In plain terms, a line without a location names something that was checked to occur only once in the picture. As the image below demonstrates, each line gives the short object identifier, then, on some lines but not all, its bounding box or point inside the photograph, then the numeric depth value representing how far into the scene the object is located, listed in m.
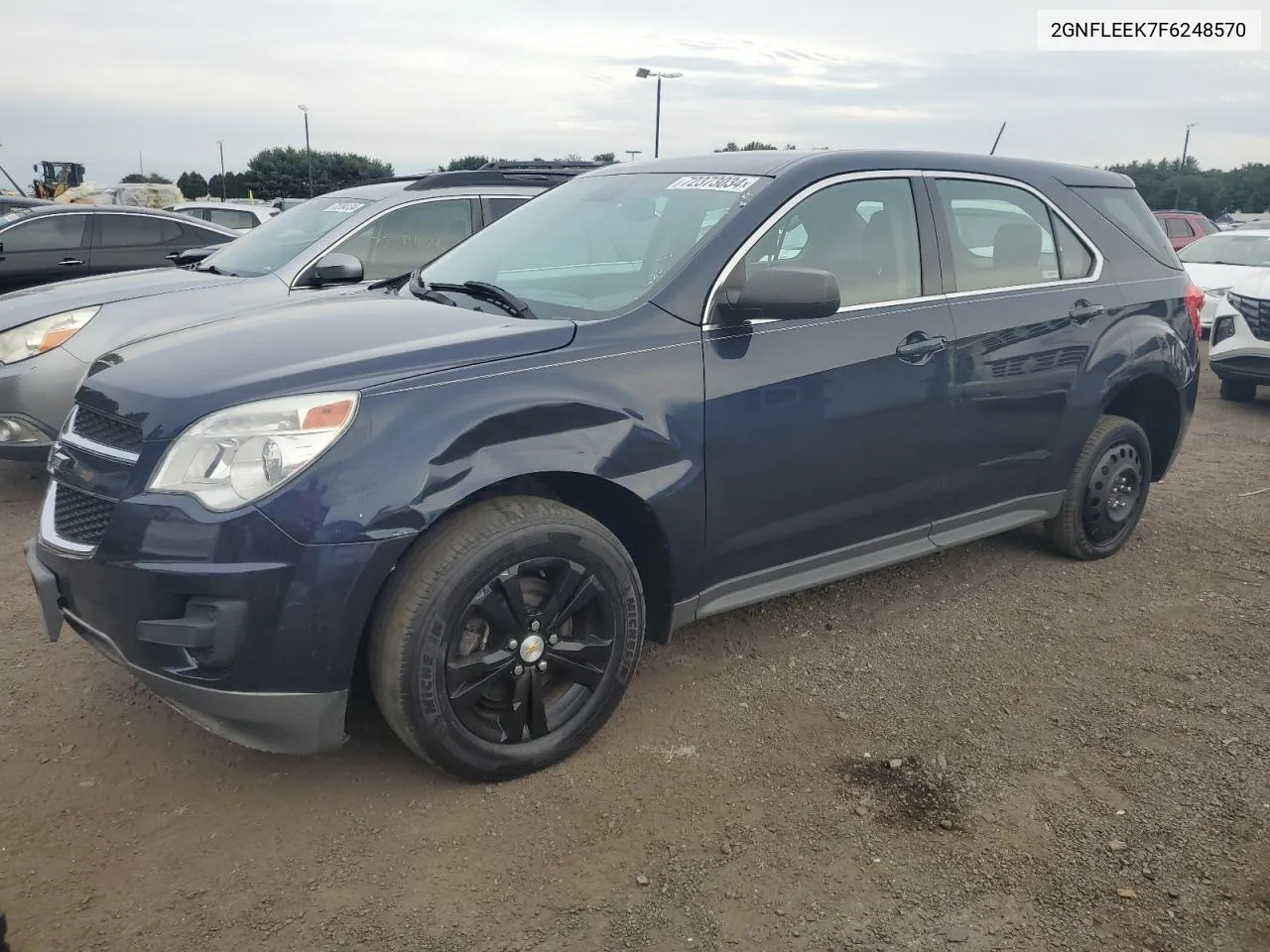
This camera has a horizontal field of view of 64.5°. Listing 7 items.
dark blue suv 2.50
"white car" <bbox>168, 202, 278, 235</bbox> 16.02
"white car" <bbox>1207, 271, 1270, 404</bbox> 8.36
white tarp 29.48
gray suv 5.18
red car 18.11
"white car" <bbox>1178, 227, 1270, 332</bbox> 10.93
